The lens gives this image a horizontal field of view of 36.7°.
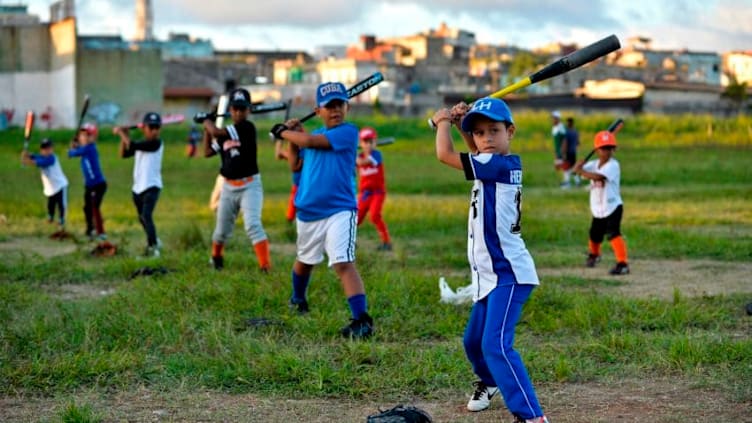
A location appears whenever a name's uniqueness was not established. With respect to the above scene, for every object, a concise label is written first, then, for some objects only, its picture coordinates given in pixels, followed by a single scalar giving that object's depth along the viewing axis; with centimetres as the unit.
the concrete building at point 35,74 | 5706
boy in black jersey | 1174
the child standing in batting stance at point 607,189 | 1263
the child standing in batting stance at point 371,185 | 1537
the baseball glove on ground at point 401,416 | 603
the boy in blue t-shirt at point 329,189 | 909
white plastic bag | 989
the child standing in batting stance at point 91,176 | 1638
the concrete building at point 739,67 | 7578
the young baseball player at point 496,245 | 603
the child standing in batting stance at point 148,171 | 1409
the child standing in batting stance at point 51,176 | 1797
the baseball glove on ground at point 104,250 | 1426
